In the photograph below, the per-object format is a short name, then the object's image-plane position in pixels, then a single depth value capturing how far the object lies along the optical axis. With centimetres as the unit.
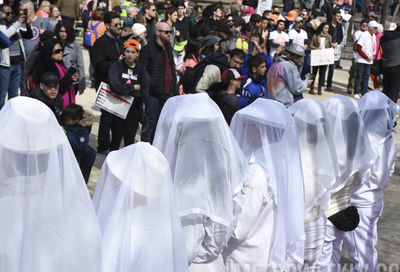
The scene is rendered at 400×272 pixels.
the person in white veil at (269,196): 437
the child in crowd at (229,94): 812
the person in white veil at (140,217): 329
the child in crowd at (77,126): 665
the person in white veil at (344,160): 549
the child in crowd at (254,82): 850
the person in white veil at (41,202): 299
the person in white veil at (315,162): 518
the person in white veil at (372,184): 607
